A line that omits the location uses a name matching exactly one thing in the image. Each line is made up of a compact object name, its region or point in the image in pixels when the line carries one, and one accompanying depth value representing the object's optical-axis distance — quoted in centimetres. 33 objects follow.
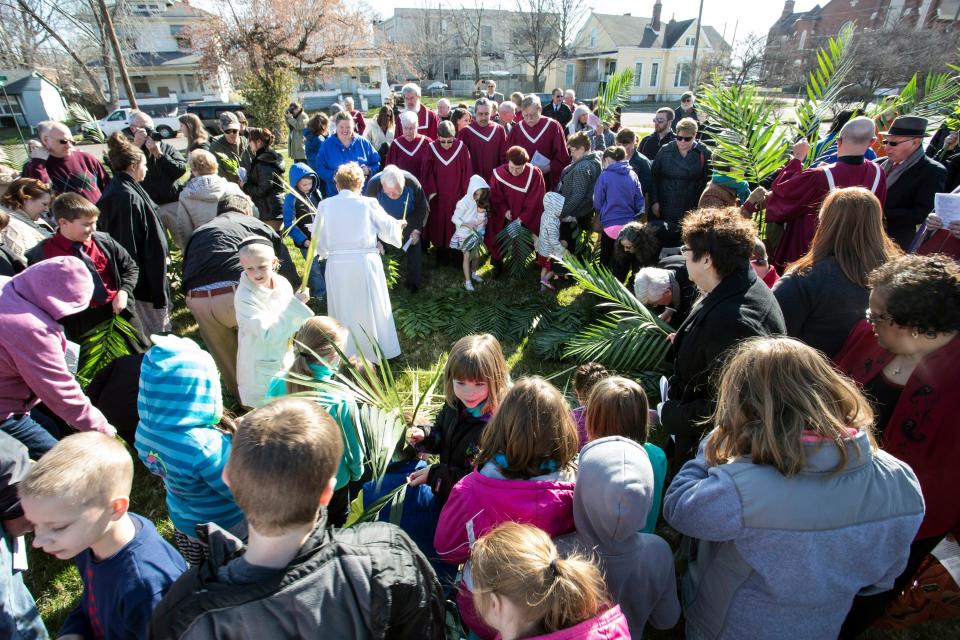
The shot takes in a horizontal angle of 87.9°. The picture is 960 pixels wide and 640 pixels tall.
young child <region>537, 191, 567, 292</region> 595
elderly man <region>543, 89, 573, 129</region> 1073
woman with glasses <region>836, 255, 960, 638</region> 187
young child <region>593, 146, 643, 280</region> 546
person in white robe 441
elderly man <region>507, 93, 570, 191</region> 764
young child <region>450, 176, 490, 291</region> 599
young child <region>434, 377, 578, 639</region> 173
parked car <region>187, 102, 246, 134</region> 2366
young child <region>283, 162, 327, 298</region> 605
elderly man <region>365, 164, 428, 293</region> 571
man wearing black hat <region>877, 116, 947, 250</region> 426
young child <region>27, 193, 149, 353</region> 352
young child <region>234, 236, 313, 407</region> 329
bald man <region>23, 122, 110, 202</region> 538
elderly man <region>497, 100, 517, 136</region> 848
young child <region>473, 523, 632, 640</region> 123
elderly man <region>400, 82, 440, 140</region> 834
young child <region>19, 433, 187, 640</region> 149
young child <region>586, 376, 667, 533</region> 214
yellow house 4166
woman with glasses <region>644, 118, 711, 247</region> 588
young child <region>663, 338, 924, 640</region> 147
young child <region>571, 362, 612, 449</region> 270
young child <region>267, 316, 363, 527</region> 233
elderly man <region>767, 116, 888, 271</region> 393
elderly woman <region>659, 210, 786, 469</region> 229
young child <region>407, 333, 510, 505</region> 228
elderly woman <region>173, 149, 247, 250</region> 497
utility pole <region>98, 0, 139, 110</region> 1110
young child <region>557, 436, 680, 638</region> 153
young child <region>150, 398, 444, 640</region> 116
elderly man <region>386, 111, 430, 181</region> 694
